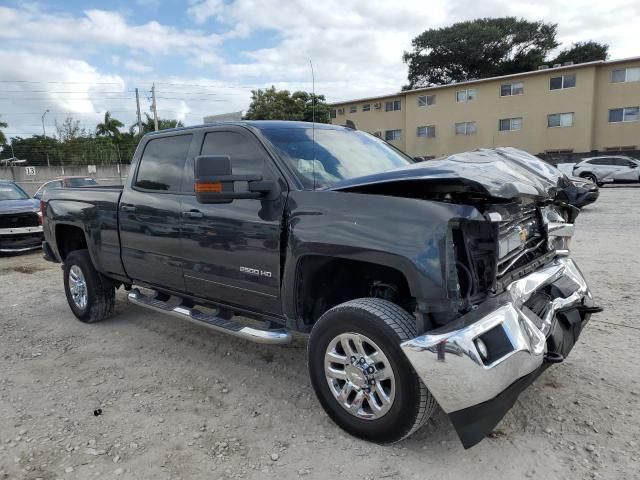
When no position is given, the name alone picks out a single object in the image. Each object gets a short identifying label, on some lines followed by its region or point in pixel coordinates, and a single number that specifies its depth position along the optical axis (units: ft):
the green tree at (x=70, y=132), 147.02
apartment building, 102.27
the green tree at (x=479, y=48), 159.53
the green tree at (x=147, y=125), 143.94
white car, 75.20
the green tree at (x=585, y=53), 146.41
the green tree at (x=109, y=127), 140.77
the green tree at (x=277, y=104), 123.75
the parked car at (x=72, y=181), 48.92
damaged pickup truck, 8.13
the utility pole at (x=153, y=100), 114.79
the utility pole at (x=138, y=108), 125.10
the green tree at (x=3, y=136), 115.55
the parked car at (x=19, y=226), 31.17
